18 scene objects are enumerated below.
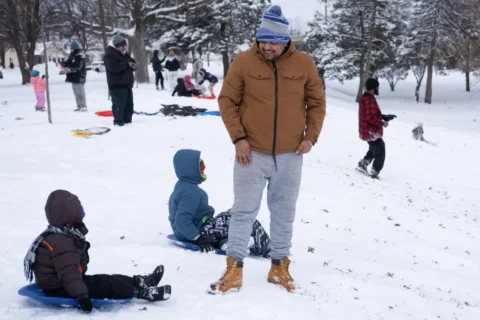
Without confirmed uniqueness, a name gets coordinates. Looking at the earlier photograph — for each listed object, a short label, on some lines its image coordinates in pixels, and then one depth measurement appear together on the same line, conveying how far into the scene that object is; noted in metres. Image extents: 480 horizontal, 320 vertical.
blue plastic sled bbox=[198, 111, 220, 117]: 14.51
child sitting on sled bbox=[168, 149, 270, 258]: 5.07
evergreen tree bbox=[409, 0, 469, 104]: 34.16
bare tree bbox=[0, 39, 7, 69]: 63.62
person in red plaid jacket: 10.25
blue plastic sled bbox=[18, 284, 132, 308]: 3.53
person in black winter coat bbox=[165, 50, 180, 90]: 23.05
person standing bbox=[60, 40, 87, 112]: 14.56
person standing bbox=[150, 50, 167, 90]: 25.50
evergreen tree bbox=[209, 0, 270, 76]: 39.38
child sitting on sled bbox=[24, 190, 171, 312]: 3.45
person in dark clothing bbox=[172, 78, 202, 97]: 20.58
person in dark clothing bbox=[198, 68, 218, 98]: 21.42
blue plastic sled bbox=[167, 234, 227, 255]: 5.12
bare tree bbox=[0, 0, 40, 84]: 30.41
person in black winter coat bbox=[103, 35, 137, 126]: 11.82
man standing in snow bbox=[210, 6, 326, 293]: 3.99
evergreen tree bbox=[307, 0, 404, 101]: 38.62
